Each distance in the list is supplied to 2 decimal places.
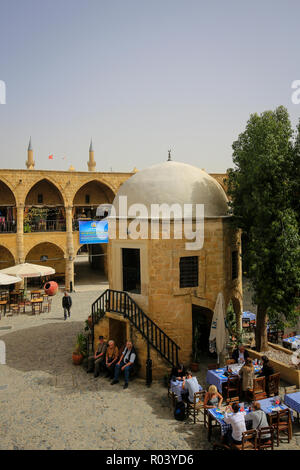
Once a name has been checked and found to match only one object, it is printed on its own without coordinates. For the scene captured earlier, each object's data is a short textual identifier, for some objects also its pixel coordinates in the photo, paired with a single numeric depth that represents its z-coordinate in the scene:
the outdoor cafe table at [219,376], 8.92
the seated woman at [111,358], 10.39
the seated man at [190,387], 8.33
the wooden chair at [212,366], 10.01
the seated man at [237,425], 6.59
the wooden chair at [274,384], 8.80
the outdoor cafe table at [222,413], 6.88
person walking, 16.65
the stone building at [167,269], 10.83
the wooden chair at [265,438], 6.71
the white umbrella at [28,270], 17.33
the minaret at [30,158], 29.00
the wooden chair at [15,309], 18.17
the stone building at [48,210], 22.75
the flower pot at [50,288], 18.67
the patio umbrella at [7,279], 15.82
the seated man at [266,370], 8.82
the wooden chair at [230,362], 9.92
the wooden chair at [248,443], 6.57
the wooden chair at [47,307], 18.57
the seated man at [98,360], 10.57
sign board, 24.59
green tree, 9.52
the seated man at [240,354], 10.09
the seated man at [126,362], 9.88
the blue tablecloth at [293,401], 7.54
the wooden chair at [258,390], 8.50
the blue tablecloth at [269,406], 7.27
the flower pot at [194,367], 10.77
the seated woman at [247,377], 8.54
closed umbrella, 10.36
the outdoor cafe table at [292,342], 11.80
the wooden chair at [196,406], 8.09
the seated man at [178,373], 8.97
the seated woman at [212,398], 7.67
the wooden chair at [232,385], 8.77
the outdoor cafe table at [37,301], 17.84
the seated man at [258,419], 6.83
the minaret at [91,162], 30.03
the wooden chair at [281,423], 7.07
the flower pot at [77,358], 11.45
